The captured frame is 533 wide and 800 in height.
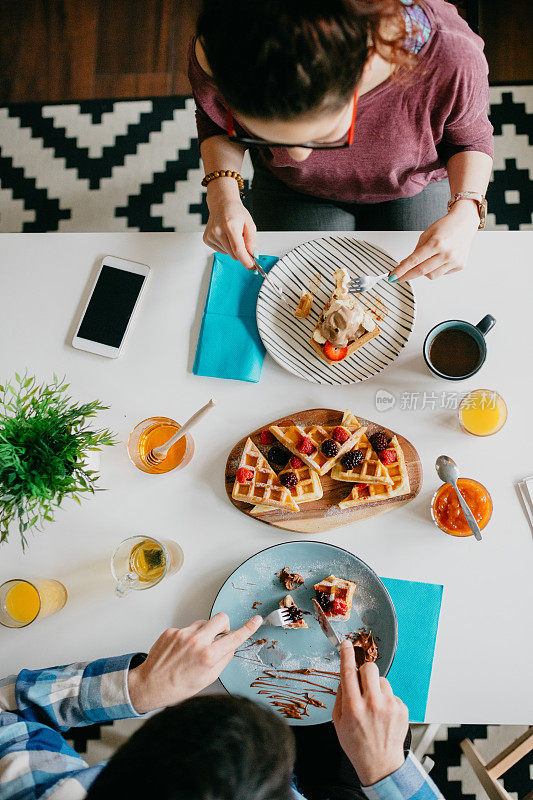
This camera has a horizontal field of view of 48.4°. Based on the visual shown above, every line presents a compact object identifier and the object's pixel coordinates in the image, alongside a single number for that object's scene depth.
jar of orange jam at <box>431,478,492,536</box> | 1.34
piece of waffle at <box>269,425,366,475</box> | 1.37
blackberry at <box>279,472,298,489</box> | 1.37
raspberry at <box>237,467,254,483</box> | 1.38
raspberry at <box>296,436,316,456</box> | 1.37
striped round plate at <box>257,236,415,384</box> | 1.41
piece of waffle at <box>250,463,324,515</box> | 1.37
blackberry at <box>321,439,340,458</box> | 1.35
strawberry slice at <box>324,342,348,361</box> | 1.39
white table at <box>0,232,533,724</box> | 1.32
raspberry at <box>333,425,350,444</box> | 1.37
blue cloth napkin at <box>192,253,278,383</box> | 1.44
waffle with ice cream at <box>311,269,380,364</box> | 1.34
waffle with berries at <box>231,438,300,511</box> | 1.35
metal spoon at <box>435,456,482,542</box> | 1.29
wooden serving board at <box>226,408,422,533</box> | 1.37
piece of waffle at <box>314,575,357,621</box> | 1.30
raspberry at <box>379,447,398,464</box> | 1.36
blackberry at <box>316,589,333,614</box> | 1.32
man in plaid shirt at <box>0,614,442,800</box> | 1.14
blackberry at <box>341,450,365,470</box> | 1.37
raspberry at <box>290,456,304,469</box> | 1.39
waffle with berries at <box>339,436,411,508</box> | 1.35
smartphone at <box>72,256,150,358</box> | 1.48
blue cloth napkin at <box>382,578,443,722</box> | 1.31
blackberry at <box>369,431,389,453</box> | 1.38
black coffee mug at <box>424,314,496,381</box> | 1.33
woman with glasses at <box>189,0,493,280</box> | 0.80
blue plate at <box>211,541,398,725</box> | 1.32
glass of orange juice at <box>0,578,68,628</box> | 1.35
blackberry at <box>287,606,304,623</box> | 1.33
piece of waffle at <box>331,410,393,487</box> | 1.33
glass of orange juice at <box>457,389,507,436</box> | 1.36
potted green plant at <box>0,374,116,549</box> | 1.18
